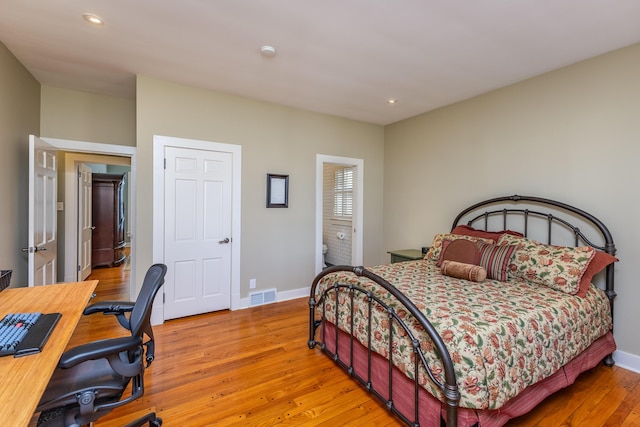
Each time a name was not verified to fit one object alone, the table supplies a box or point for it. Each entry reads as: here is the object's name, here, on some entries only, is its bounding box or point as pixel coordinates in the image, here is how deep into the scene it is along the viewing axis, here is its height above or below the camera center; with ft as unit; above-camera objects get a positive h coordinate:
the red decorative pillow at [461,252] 9.20 -1.32
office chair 4.05 -2.66
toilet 19.15 -2.79
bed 5.14 -2.27
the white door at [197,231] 11.01 -0.90
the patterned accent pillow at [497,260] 8.61 -1.44
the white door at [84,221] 15.02 -0.79
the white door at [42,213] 8.88 -0.22
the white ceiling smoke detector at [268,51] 8.31 +4.49
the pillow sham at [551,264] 7.57 -1.40
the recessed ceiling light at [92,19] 7.03 +4.52
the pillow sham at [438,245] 10.85 -1.28
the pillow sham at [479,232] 10.25 -0.75
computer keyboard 3.70 -1.76
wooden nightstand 12.45 -1.90
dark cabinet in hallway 19.70 -0.97
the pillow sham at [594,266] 7.54 -1.40
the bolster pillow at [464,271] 8.38 -1.73
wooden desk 2.80 -1.84
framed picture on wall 12.90 +0.80
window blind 17.40 +0.98
